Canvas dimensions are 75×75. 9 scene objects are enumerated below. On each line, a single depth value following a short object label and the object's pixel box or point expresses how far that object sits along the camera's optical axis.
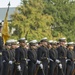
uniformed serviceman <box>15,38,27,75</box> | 18.94
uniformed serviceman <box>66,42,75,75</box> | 20.50
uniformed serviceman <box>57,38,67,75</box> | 20.42
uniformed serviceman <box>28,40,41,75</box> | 19.20
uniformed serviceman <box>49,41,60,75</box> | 20.33
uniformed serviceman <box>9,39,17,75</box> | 18.88
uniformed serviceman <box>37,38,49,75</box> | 19.66
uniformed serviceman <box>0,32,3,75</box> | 16.30
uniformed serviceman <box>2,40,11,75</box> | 18.88
